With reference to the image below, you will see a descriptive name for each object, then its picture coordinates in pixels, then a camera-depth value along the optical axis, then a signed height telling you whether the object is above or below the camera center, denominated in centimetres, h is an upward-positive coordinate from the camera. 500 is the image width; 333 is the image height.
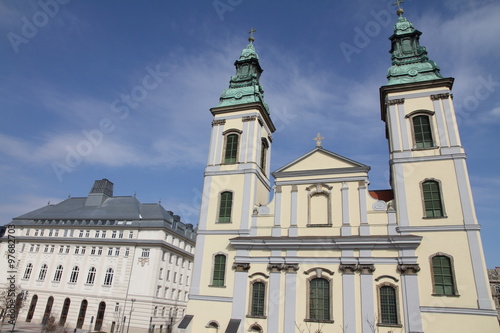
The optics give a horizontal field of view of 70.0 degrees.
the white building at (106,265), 4069 +508
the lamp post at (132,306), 3972 +55
